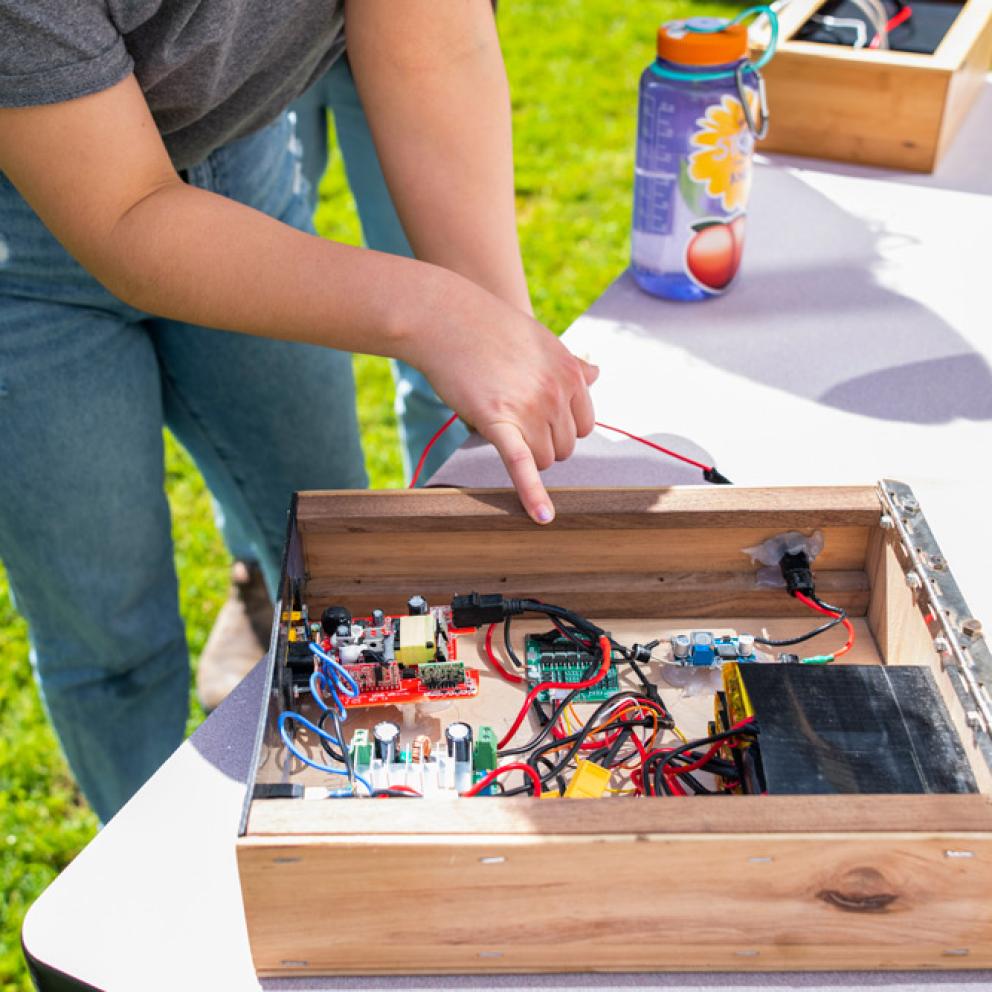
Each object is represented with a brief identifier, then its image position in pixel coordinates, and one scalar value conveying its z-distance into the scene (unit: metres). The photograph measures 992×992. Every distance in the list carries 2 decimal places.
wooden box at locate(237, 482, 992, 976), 0.63
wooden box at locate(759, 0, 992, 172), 1.50
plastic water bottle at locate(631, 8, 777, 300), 1.18
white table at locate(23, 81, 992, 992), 0.71
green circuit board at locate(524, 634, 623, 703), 0.85
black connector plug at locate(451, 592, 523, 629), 0.87
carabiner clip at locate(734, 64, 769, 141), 1.18
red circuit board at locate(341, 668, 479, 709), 0.81
